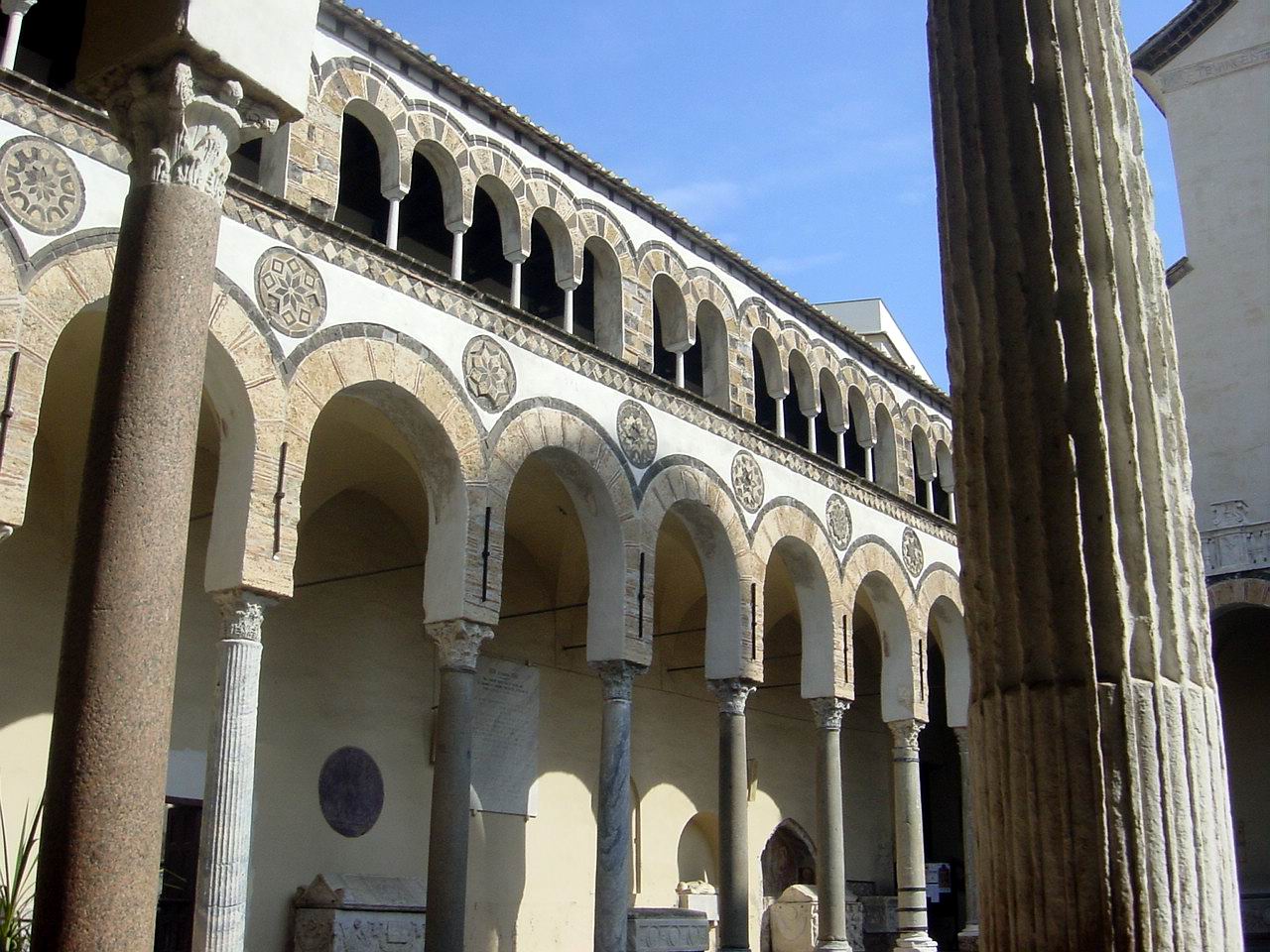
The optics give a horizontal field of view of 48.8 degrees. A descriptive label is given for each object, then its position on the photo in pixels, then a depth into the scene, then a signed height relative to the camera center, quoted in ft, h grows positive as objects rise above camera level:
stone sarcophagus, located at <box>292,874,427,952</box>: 37.99 -1.21
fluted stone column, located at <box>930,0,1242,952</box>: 9.30 +2.50
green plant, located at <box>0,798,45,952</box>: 12.59 -0.39
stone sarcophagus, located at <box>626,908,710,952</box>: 39.93 -1.52
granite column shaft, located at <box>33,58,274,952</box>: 10.85 +2.77
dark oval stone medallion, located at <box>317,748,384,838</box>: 41.14 +2.42
